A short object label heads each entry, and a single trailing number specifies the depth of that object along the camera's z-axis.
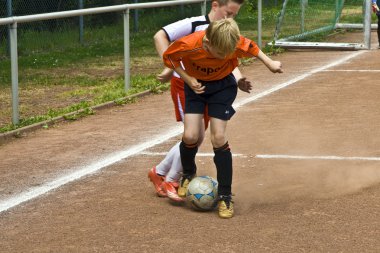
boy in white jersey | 12.16
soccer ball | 12.10
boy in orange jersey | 11.88
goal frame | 32.76
